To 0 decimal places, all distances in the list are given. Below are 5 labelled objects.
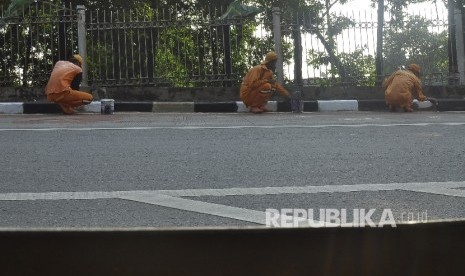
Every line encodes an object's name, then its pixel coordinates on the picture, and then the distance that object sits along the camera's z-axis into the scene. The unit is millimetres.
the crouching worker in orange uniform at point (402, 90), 14344
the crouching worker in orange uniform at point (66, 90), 13445
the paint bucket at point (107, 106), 13555
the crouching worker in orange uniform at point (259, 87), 14094
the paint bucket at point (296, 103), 14500
